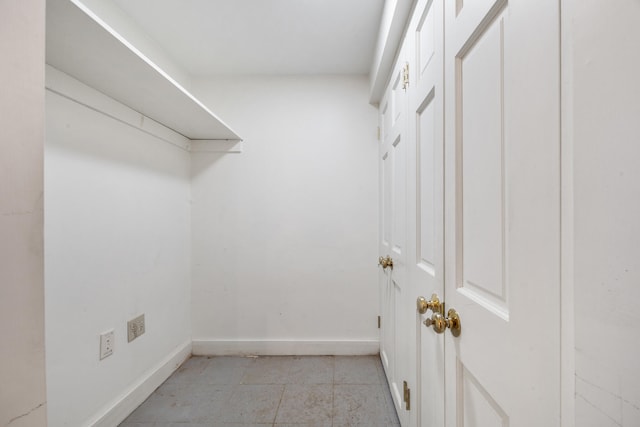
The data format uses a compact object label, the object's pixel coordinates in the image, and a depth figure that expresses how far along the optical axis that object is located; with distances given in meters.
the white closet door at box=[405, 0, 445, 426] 0.81
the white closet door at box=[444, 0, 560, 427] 0.40
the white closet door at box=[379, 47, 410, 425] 1.30
